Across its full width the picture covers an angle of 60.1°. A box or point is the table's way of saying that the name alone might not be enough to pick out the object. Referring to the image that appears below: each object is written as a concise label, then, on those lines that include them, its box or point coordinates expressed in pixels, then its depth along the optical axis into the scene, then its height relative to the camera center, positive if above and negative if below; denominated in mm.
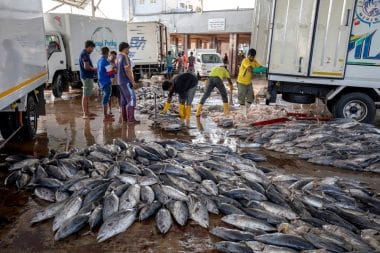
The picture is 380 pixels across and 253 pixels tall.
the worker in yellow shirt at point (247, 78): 9617 -903
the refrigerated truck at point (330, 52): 7973 -83
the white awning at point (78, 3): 27352 +3591
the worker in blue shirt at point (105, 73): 9008 -727
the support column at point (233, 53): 26672 -416
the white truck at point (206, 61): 22516 -916
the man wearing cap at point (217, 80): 9695 -935
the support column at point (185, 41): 29484 +532
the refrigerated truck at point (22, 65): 4672 -350
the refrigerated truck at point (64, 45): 13798 +22
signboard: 27094 +1903
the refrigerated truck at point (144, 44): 21344 +159
